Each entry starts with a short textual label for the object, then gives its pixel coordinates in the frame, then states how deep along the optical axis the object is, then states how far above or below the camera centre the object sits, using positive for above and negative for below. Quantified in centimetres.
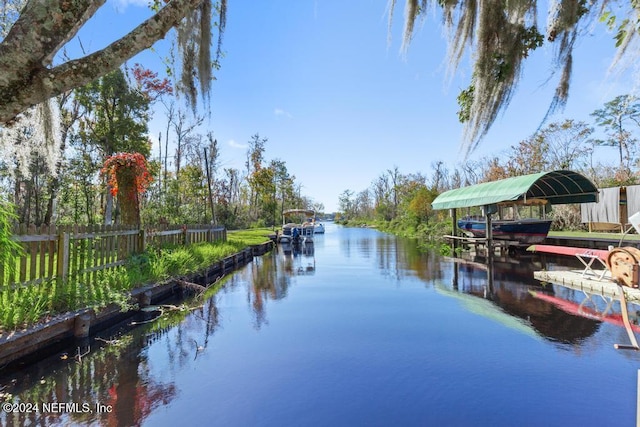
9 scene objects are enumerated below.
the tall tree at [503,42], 254 +136
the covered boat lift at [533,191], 1152 +104
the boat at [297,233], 2206 -55
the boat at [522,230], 1401 -41
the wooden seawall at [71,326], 378 -125
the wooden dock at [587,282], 648 -135
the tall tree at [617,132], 2039 +520
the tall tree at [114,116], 1634 +531
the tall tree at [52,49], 165 +89
